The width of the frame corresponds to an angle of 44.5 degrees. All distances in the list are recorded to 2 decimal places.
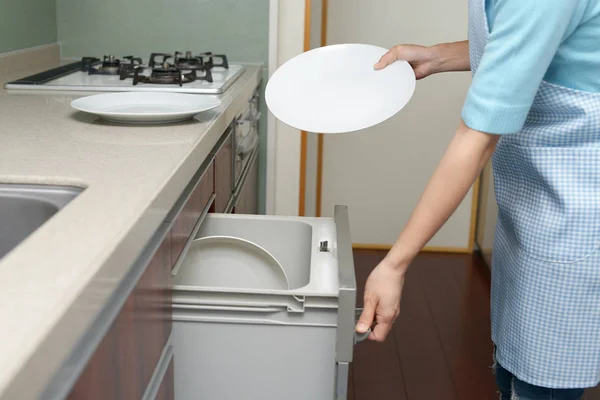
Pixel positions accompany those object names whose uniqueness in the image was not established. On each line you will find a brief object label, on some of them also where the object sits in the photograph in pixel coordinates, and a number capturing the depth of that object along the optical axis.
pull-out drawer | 1.11
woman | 0.90
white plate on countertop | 1.36
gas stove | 1.83
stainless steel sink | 0.94
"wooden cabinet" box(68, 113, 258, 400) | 0.73
